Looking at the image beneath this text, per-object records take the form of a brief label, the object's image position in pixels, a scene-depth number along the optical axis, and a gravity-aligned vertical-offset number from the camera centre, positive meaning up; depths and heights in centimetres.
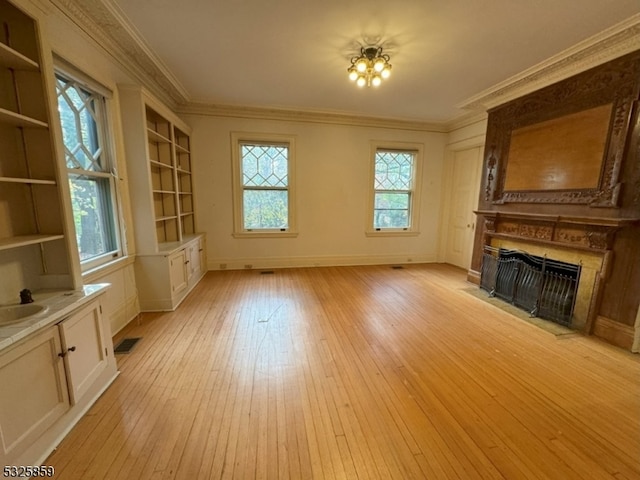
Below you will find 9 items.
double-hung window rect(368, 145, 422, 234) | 538 +25
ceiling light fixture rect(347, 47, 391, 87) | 275 +142
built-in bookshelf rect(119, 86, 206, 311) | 289 -7
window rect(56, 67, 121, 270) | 227 +25
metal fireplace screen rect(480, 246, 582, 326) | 296 -95
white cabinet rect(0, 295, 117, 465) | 121 -100
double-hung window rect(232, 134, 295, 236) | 480 +26
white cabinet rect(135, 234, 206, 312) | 307 -96
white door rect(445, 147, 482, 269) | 489 -2
